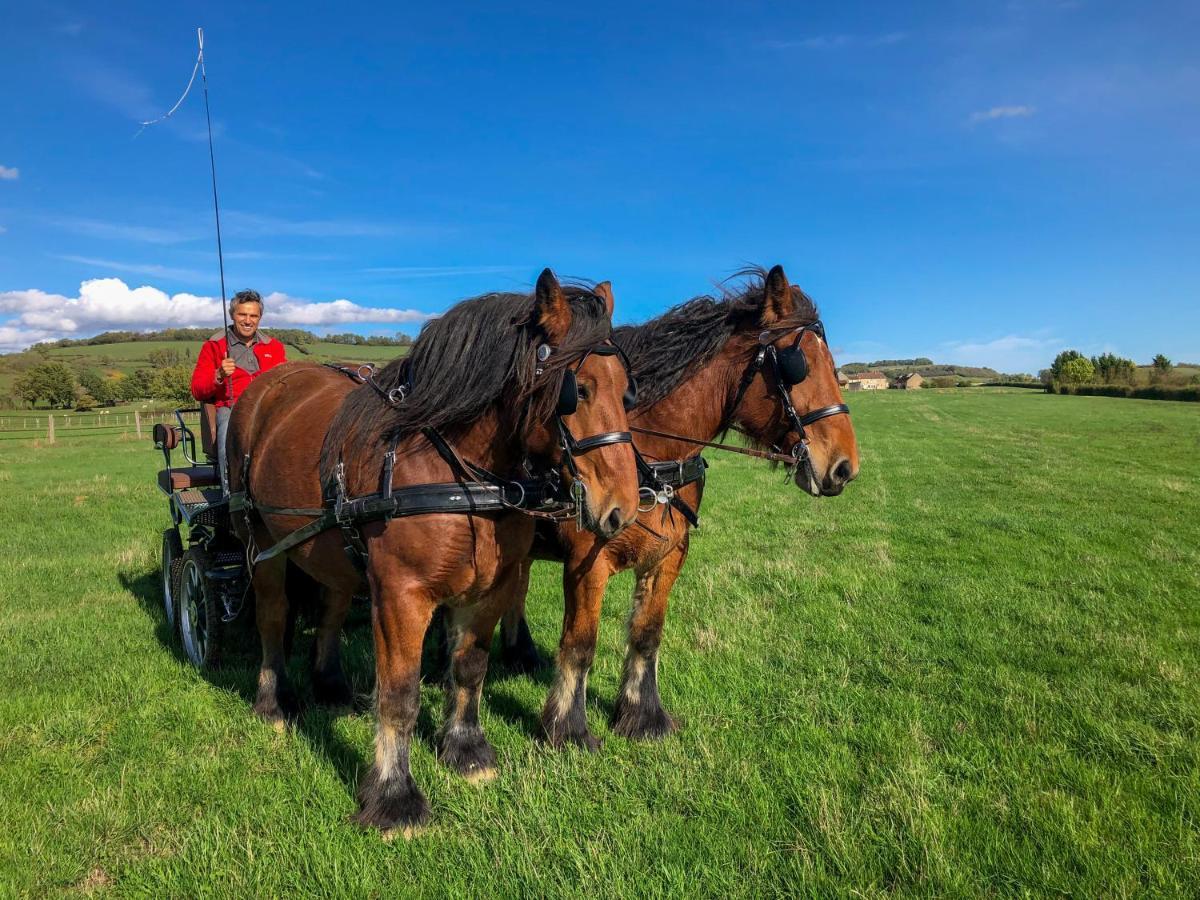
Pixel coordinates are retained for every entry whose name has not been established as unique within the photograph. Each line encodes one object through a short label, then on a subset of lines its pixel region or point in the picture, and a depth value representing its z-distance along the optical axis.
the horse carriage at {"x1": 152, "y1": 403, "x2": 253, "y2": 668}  4.79
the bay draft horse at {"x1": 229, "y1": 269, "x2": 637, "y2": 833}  2.77
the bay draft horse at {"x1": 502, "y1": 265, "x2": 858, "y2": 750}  3.73
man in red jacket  4.95
